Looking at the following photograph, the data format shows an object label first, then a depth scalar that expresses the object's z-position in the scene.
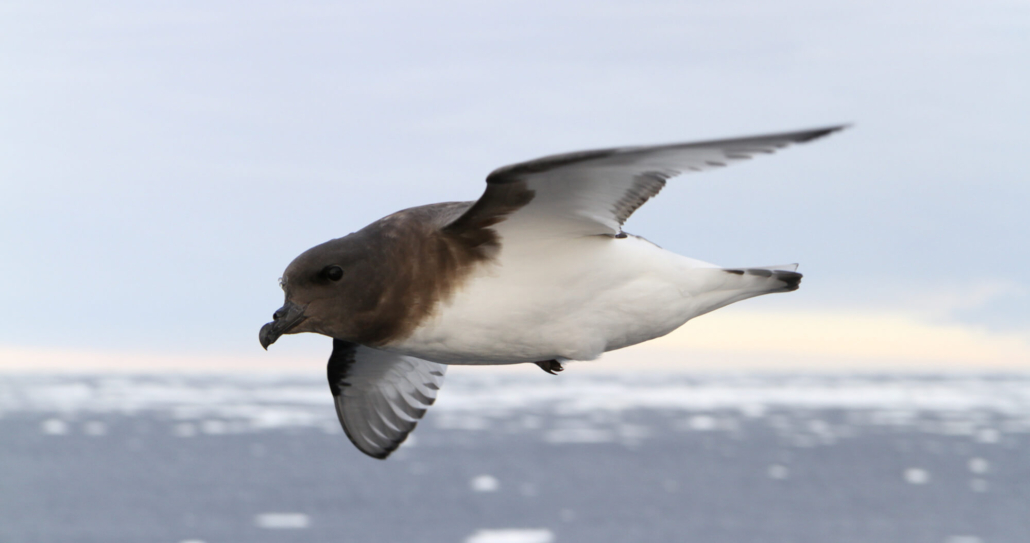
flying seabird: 5.34
